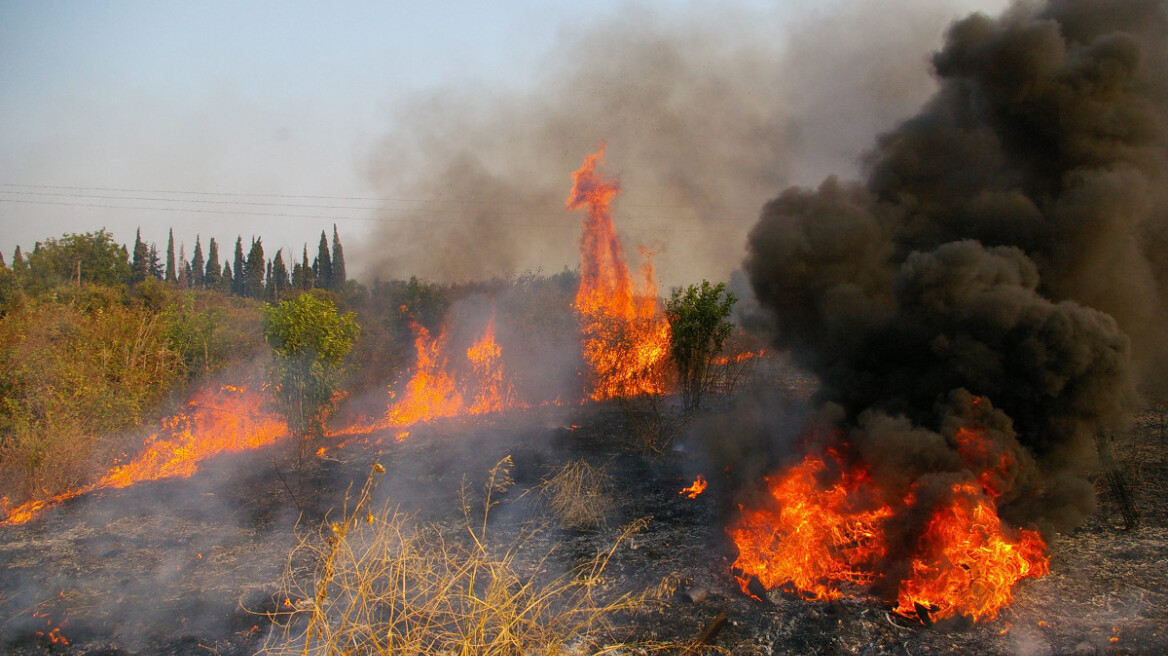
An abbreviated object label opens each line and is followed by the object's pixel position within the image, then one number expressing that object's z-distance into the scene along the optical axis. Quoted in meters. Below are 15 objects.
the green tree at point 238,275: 64.81
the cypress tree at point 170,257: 57.71
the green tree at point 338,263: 58.19
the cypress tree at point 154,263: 57.91
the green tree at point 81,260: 32.81
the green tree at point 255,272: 60.65
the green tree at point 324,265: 59.48
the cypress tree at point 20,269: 26.27
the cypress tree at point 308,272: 57.69
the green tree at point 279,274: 57.93
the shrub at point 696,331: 14.20
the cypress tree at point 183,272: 54.53
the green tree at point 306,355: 13.95
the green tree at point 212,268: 63.06
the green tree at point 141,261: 53.05
